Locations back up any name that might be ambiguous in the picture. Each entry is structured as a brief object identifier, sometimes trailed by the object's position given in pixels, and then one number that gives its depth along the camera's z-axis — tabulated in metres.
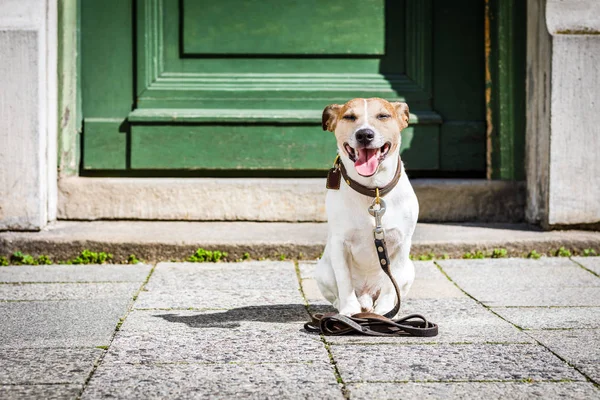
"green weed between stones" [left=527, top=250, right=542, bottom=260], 5.19
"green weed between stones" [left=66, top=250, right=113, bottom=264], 5.07
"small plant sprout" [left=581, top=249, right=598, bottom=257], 5.22
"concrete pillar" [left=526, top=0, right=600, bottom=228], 5.30
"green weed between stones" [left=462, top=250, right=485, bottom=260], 5.16
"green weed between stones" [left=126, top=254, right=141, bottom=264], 5.08
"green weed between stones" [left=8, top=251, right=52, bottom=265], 5.07
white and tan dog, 3.32
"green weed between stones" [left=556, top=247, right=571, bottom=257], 5.21
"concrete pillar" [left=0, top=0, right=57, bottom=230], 5.14
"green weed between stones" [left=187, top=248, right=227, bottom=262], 5.06
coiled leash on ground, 3.30
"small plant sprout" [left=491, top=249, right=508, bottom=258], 5.16
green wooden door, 5.79
